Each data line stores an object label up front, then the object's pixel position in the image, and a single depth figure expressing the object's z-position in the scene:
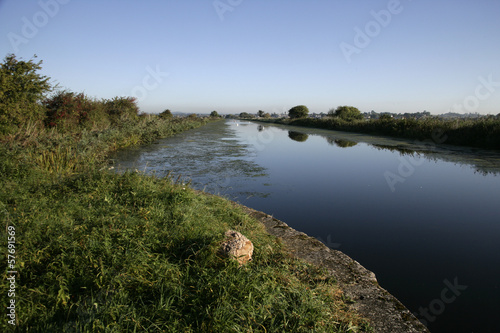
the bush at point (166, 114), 33.49
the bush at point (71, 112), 11.05
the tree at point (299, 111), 69.19
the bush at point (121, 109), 17.73
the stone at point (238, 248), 2.44
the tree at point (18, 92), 7.44
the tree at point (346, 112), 45.33
